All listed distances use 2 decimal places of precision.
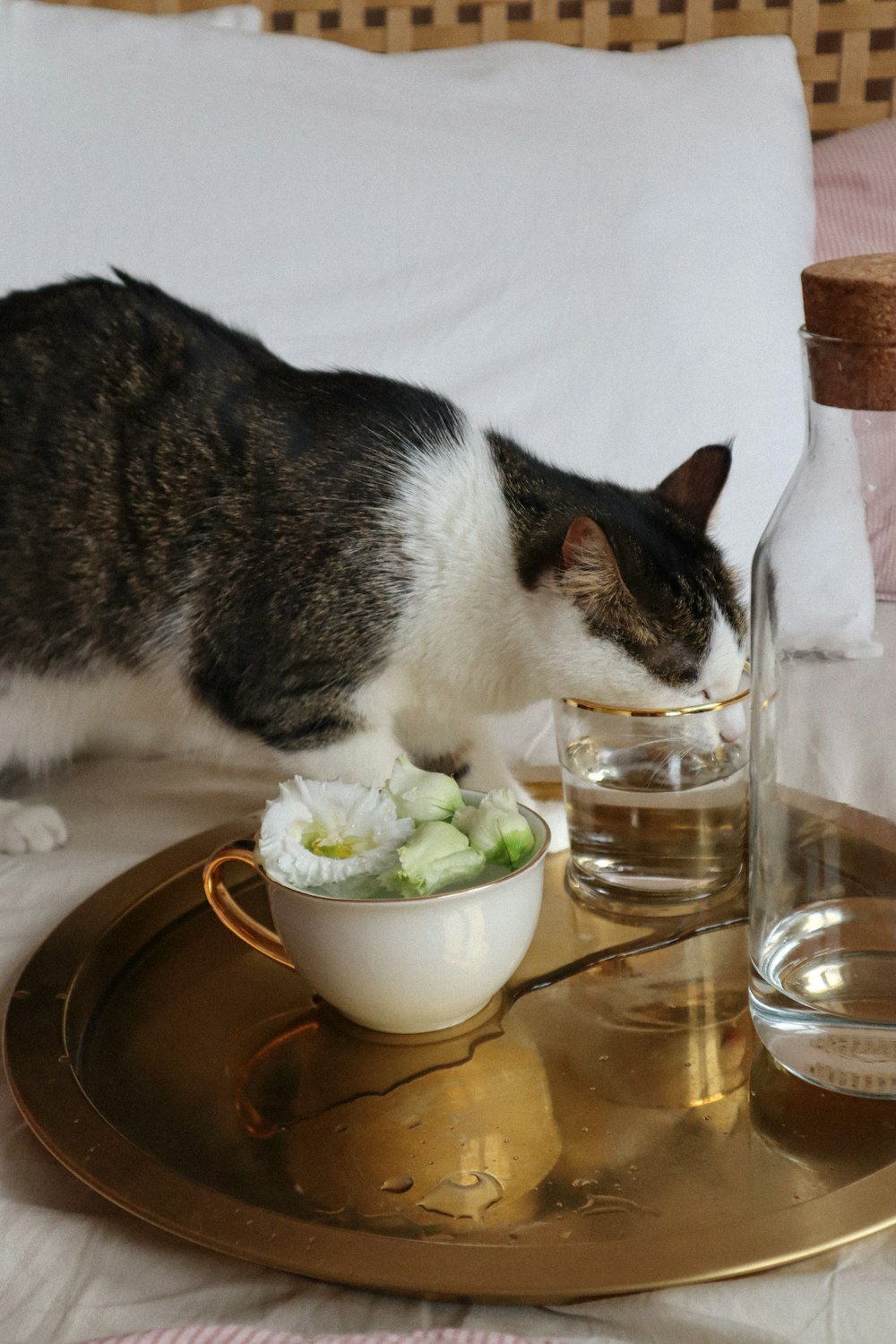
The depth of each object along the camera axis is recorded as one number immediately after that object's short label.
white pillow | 1.51
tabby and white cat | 1.35
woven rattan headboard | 1.86
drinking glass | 1.26
